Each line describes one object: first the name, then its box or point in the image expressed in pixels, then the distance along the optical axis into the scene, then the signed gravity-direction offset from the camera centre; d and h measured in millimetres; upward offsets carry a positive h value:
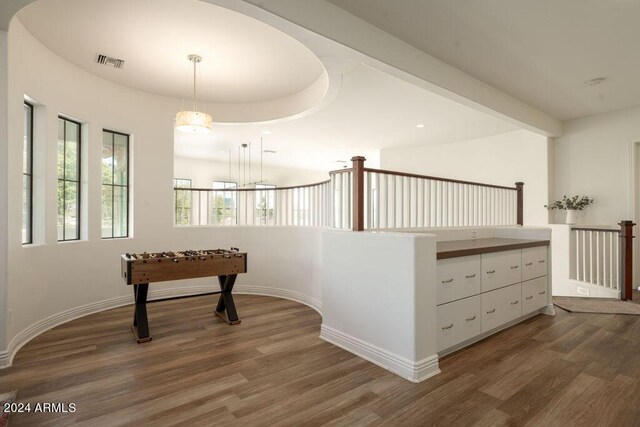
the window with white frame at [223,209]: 5332 +104
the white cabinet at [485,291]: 2664 -732
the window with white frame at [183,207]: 5270 +146
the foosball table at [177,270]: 3084 -565
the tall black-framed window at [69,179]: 3785 +440
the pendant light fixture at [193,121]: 3654 +1086
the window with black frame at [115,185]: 4301 +422
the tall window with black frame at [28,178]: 3326 +396
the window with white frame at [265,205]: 5176 +169
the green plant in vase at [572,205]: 5551 +188
